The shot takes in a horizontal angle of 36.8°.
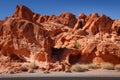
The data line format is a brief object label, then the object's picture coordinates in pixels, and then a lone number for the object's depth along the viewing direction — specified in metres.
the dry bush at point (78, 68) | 25.99
